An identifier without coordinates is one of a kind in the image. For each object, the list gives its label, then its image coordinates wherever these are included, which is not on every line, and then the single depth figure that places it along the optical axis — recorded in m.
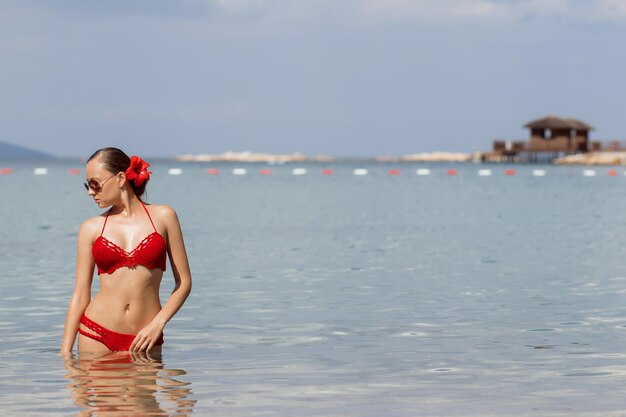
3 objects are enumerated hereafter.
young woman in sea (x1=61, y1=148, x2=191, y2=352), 8.90
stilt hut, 142.62
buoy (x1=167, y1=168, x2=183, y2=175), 145.00
